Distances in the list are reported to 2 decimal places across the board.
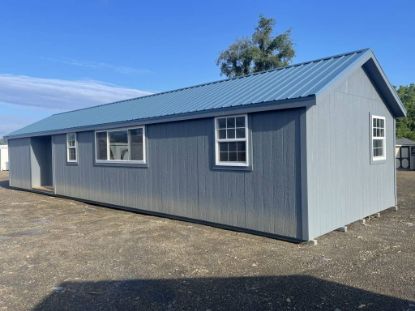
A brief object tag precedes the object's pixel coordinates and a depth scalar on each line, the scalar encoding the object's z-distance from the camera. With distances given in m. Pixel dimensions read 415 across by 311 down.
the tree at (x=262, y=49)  34.78
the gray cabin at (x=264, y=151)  7.37
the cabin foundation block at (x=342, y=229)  8.11
